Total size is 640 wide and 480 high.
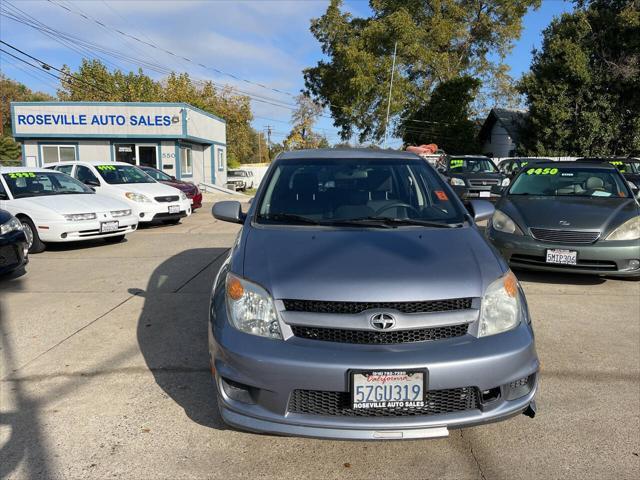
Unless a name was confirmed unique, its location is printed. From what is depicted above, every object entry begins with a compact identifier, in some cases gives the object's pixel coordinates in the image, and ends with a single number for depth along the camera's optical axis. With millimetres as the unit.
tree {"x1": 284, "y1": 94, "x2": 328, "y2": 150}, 62497
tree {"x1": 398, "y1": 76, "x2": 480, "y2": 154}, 35781
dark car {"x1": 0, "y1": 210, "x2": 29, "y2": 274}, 6277
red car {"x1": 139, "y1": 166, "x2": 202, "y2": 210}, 15586
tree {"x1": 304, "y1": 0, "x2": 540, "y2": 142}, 34250
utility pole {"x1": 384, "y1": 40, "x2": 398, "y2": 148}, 31906
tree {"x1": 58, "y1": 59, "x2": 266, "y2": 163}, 42562
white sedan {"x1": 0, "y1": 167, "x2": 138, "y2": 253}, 8539
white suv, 11609
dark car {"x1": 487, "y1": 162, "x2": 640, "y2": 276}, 5871
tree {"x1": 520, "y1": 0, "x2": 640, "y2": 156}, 26594
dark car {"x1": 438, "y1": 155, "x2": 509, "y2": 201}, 15367
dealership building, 23656
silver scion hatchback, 2387
